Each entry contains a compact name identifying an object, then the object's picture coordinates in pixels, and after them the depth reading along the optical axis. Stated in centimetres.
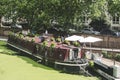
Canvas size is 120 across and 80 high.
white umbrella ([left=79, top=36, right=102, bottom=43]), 1957
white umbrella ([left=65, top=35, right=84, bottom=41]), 2051
